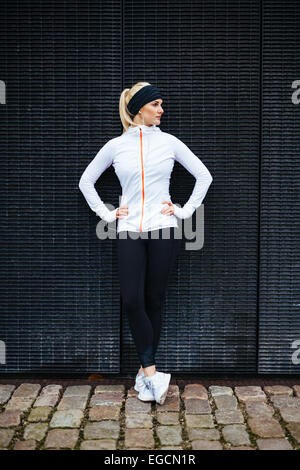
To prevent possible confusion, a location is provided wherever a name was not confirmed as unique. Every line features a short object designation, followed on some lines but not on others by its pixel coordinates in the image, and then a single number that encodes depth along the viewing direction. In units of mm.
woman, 7762
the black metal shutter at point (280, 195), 8570
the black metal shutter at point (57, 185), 8555
